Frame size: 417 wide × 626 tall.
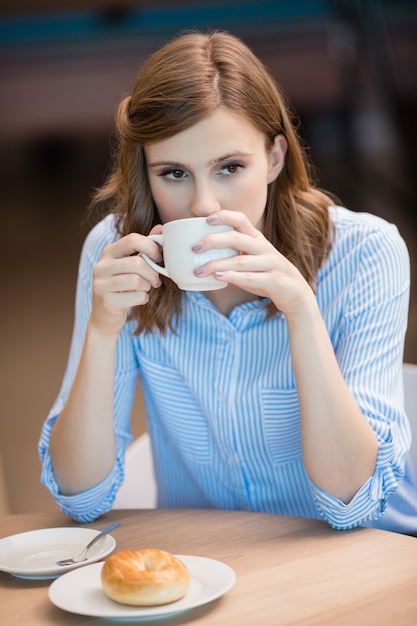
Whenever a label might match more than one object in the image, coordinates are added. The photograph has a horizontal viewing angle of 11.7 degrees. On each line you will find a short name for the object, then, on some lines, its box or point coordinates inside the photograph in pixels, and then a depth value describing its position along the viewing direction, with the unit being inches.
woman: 92.8
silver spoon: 86.9
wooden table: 81.7
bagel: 81.2
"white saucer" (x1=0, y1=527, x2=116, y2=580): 85.8
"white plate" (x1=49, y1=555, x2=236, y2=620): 81.2
